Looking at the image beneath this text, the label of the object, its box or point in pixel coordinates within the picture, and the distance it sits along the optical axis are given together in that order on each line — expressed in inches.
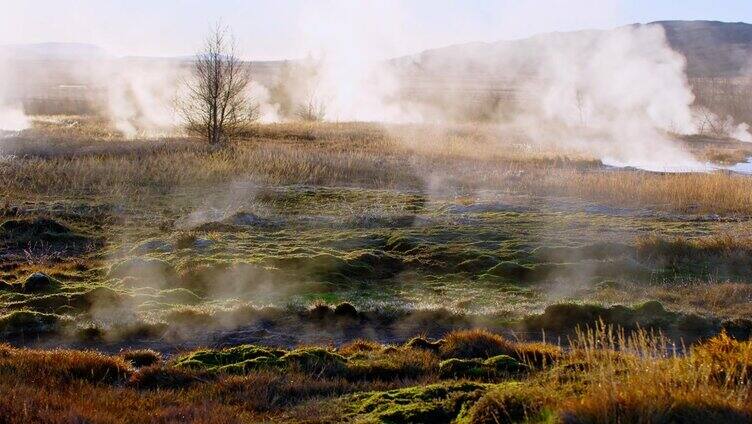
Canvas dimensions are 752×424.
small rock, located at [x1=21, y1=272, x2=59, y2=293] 479.2
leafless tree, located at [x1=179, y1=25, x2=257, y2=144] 1350.9
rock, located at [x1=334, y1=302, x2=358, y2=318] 440.8
